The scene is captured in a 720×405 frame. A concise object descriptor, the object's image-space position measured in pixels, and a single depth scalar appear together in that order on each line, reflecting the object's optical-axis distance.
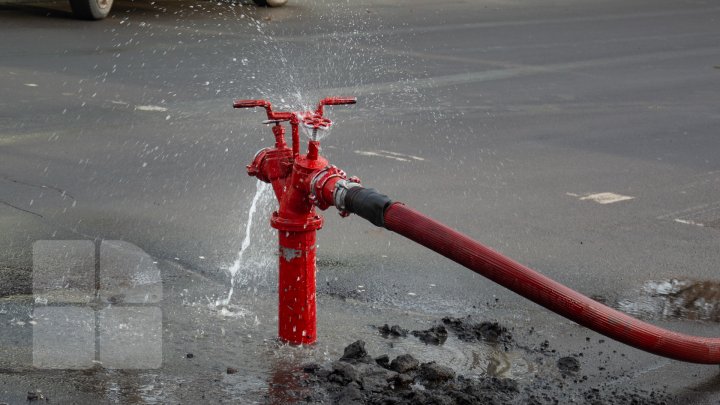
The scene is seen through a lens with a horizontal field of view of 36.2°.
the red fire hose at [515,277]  3.88
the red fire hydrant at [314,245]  3.89
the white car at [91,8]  14.74
